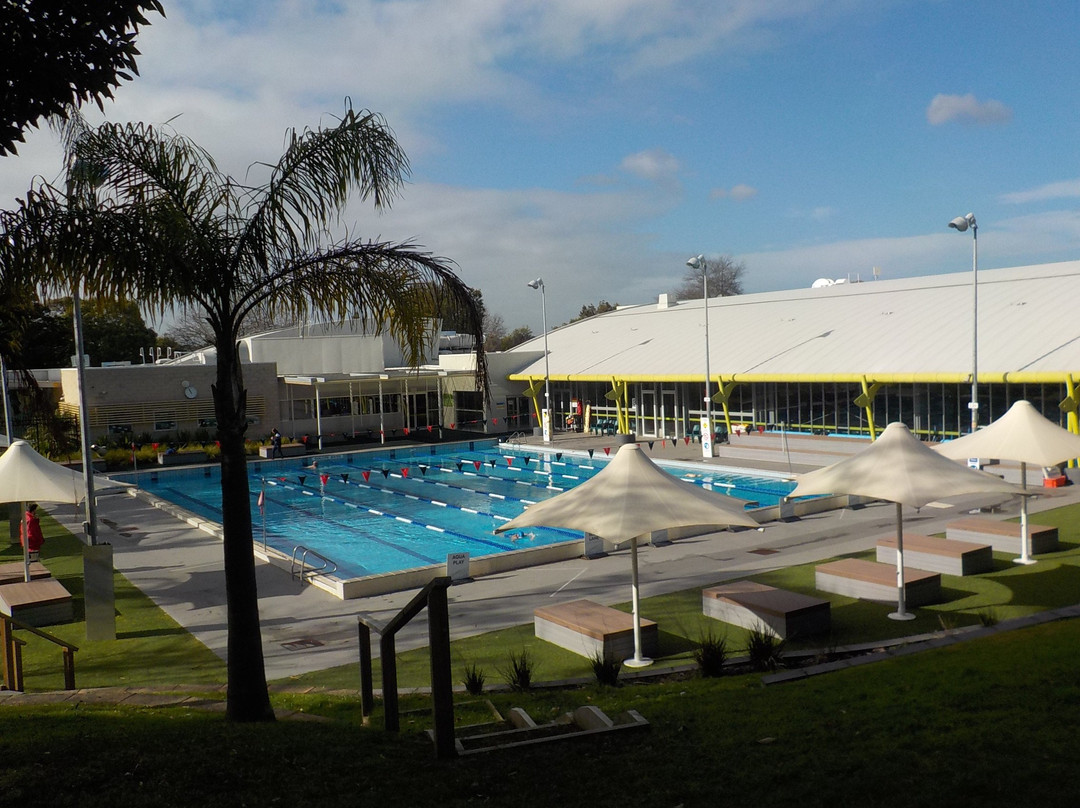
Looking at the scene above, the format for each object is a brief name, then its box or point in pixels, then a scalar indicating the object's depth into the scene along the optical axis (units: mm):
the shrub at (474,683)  8359
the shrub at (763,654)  8868
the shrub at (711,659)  8656
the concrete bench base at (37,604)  12500
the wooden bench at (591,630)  9883
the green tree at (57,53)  6164
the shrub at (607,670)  8609
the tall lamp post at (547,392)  36031
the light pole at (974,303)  21406
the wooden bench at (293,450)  35175
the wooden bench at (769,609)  10188
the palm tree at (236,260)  7652
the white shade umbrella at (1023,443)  13562
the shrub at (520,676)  8516
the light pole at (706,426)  29156
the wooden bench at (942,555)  12953
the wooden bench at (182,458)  32719
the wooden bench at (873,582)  11375
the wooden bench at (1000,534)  14023
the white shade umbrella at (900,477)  10773
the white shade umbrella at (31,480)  13711
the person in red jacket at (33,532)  16125
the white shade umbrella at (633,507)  9828
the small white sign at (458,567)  14664
